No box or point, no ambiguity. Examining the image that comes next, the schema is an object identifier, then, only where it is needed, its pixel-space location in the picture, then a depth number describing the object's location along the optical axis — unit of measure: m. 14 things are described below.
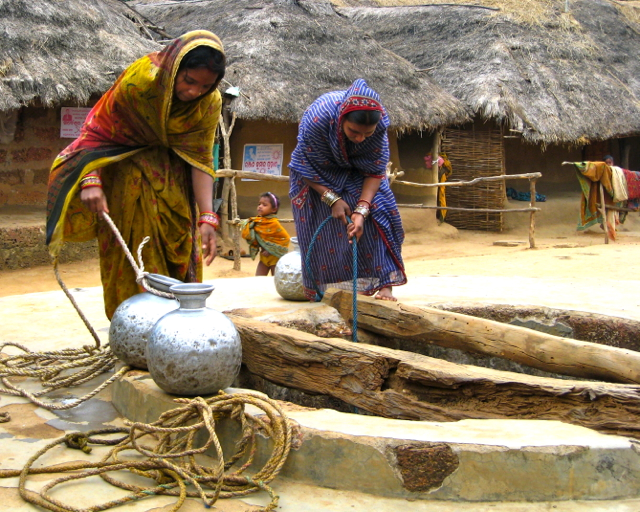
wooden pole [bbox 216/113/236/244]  10.17
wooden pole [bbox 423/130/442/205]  13.48
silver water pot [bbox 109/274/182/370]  2.89
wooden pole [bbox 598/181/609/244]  12.18
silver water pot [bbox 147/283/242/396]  2.41
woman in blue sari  3.73
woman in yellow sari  3.06
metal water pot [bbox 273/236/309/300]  4.23
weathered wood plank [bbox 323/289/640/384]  2.69
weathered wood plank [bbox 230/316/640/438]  2.32
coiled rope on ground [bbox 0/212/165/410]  2.90
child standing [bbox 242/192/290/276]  7.19
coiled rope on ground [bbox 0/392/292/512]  2.08
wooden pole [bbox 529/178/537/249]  11.33
